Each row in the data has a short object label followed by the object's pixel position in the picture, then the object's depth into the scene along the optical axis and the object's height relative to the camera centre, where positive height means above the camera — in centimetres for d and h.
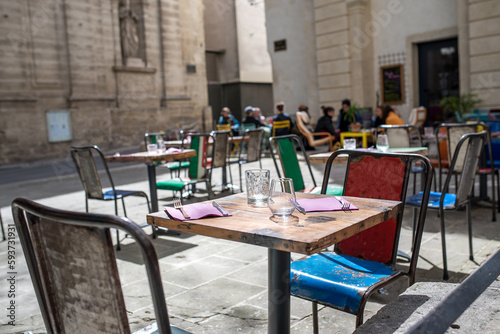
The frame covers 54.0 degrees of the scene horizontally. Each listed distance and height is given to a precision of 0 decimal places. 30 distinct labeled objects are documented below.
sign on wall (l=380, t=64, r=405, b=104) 1286 +71
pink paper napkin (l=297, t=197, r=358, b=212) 201 -37
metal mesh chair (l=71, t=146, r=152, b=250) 436 -45
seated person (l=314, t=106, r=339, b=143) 1141 -18
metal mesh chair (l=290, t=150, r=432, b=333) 201 -69
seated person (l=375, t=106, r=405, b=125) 890 -9
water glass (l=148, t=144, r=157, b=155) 525 -25
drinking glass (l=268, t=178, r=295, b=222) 188 -31
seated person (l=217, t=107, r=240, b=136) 1257 +0
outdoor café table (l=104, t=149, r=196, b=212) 468 -33
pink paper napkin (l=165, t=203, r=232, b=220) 193 -36
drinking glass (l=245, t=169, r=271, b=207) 213 -30
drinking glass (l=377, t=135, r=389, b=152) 412 -26
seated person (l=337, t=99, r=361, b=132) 1113 -17
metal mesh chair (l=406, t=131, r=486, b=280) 332 -59
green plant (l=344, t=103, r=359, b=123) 1098 -2
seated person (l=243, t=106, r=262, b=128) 1262 +1
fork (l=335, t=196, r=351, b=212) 200 -37
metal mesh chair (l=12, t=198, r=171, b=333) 111 -34
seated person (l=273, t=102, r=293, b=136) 1155 -2
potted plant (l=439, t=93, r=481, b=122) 1075 +5
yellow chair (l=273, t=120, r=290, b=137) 1161 -18
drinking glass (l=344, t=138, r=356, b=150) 429 -27
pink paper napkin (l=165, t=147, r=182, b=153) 528 -29
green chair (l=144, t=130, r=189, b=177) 697 -59
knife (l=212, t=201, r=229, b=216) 198 -36
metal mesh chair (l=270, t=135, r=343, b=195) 401 -37
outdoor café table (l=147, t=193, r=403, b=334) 162 -39
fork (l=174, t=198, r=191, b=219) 193 -35
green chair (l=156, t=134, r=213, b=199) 546 -45
